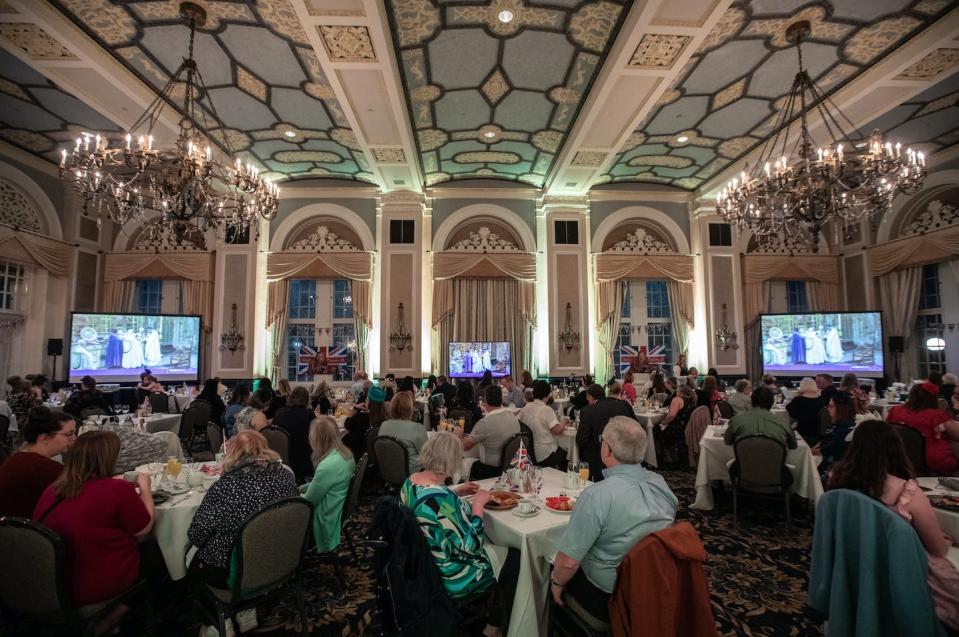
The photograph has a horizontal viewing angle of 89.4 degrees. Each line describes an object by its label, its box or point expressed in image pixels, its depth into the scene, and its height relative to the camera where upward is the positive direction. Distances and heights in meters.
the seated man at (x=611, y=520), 1.95 -0.67
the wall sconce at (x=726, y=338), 11.09 +0.33
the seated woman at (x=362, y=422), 4.91 -0.69
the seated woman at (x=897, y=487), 1.93 -0.56
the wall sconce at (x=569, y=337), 10.89 +0.36
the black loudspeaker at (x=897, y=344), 10.05 +0.16
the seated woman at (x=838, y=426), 3.80 -0.59
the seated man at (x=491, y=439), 4.14 -0.73
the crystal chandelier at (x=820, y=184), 5.41 +1.99
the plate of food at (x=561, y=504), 2.63 -0.83
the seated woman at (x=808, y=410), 5.26 -0.63
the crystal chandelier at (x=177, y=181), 4.93 +1.89
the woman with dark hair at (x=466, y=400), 6.44 -0.65
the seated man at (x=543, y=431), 4.72 -0.76
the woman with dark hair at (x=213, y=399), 6.70 -0.62
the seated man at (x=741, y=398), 6.04 -0.57
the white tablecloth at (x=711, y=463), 4.68 -1.09
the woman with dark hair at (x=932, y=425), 3.54 -0.54
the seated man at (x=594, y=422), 4.49 -0.65
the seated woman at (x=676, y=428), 6.19 -0.99
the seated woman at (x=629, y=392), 7.19 -0.58
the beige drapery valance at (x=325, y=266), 10.87 +1.90
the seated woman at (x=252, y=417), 4.16 -0.58
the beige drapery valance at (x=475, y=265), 10.97 +1.88
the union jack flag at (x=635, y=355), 11.52 -0.05
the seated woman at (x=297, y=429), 4.56 -0.71
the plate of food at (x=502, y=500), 2.64 -0.81
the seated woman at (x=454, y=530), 2.13 -0.79
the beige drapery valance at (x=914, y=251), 9.20 +2.04
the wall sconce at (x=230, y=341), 10.59 +0.29
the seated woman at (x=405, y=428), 4.04 -0.63
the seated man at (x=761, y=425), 4.15 -0.63
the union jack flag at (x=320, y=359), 11.13 -0.12
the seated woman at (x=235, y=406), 5.34 -0.58
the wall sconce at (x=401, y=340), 10.62 +0.30
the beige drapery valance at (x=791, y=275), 11.35 +1.82
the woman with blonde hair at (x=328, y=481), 3.08 -0.82
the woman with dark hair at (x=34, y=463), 2.48 -0.57
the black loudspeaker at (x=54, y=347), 9.32 +0.15
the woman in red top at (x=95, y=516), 2.15 -0.73
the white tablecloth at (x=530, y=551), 2.34 -0.98
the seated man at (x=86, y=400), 6.29 -0.60
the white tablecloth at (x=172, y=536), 2.72 -1.02
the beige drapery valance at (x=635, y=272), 11.23 +1.87
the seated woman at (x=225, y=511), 2.41 -0.78
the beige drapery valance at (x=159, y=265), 10.70 +1.97
